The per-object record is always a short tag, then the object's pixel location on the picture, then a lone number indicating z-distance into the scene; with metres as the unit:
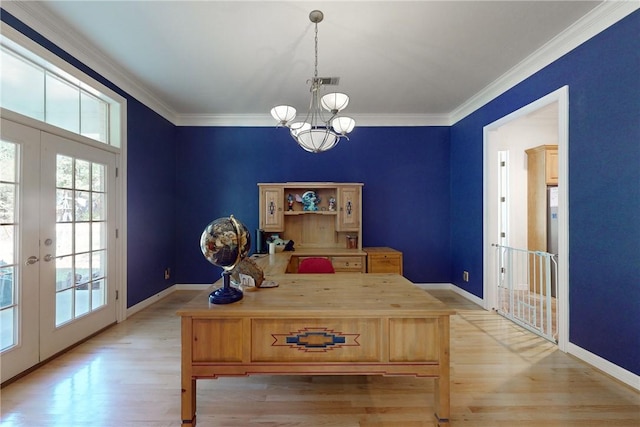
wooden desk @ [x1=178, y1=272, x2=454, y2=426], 1.59
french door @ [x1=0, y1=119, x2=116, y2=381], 2.19
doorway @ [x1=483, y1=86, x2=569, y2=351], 2.63
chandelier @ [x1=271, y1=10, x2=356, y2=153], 2.30
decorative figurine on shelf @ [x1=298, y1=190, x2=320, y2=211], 4.60
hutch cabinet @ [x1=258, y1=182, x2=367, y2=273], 4.22
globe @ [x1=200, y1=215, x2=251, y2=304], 1.66
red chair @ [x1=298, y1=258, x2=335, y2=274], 2.95
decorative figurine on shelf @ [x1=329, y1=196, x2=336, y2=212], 4.64
